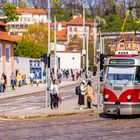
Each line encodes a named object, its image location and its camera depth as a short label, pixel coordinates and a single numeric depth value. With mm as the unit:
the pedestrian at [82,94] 29422
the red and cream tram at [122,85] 24562
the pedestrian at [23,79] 62025
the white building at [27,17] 165750
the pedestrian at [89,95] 29344
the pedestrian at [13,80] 53719
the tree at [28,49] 86250
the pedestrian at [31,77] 61819
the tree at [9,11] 109812
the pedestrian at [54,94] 30172
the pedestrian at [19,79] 59069
